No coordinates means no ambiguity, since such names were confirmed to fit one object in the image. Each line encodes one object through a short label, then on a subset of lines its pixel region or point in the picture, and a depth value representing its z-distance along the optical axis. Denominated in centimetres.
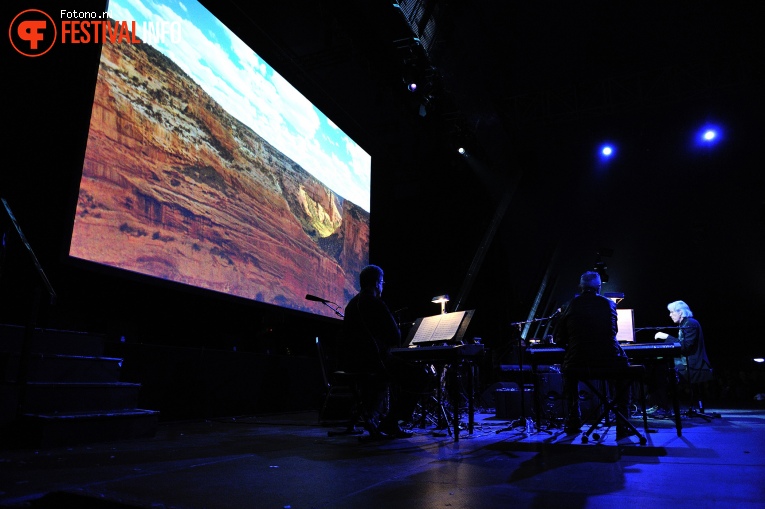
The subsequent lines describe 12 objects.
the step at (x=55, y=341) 345
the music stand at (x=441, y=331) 390
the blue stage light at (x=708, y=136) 926
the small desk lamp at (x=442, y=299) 531
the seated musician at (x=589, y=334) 363
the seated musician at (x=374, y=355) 378
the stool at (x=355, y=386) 379
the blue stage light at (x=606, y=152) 997
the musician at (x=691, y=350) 579
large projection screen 397
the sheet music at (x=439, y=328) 397
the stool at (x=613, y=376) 351
